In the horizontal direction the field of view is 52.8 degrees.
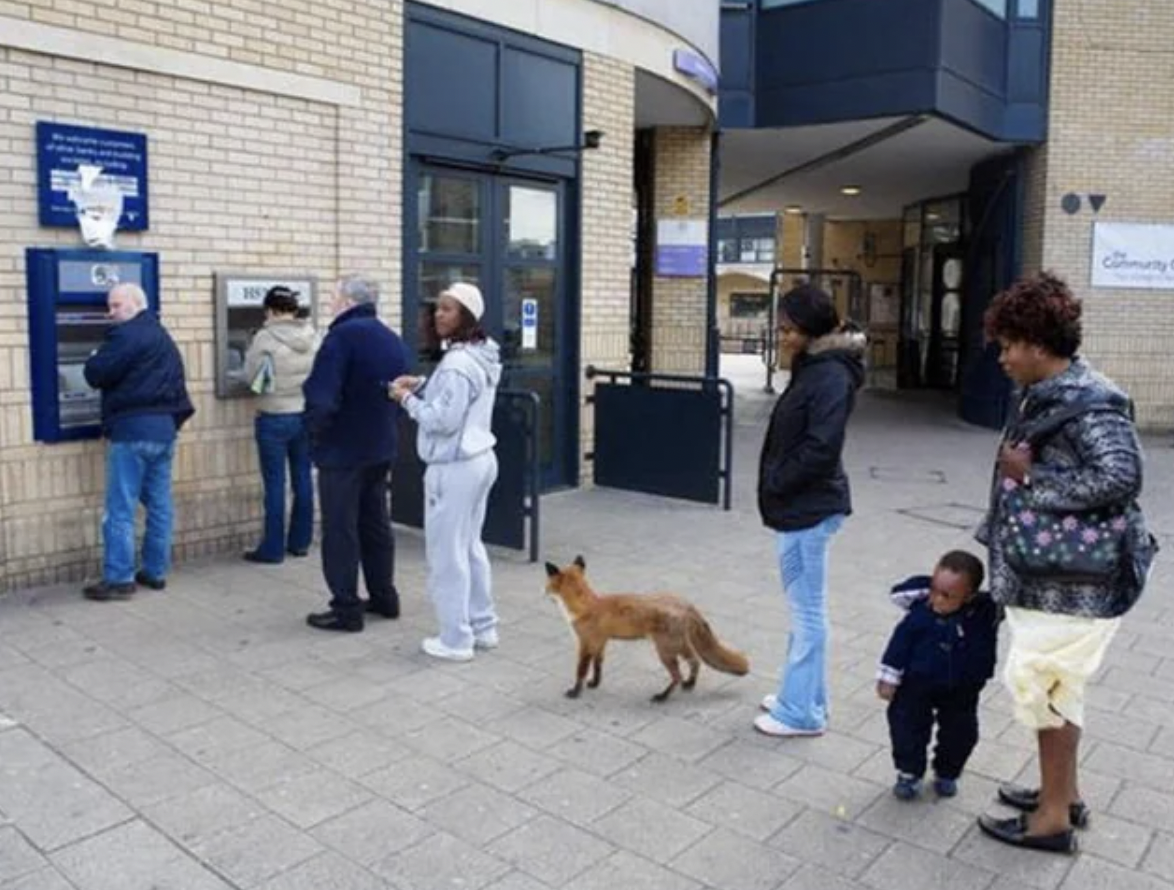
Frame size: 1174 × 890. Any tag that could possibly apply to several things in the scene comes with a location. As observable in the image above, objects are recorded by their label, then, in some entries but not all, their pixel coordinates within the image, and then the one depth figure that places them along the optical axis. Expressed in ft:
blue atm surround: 19.76
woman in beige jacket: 22.31
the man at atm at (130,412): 19.54
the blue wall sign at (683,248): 42.22
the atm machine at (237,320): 22.53
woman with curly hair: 10.66
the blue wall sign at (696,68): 34.60
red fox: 15.35
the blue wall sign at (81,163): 19.61
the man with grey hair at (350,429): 17.81
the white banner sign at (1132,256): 47.37
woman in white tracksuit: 16.48
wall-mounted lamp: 28.55
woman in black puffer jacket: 13.32
